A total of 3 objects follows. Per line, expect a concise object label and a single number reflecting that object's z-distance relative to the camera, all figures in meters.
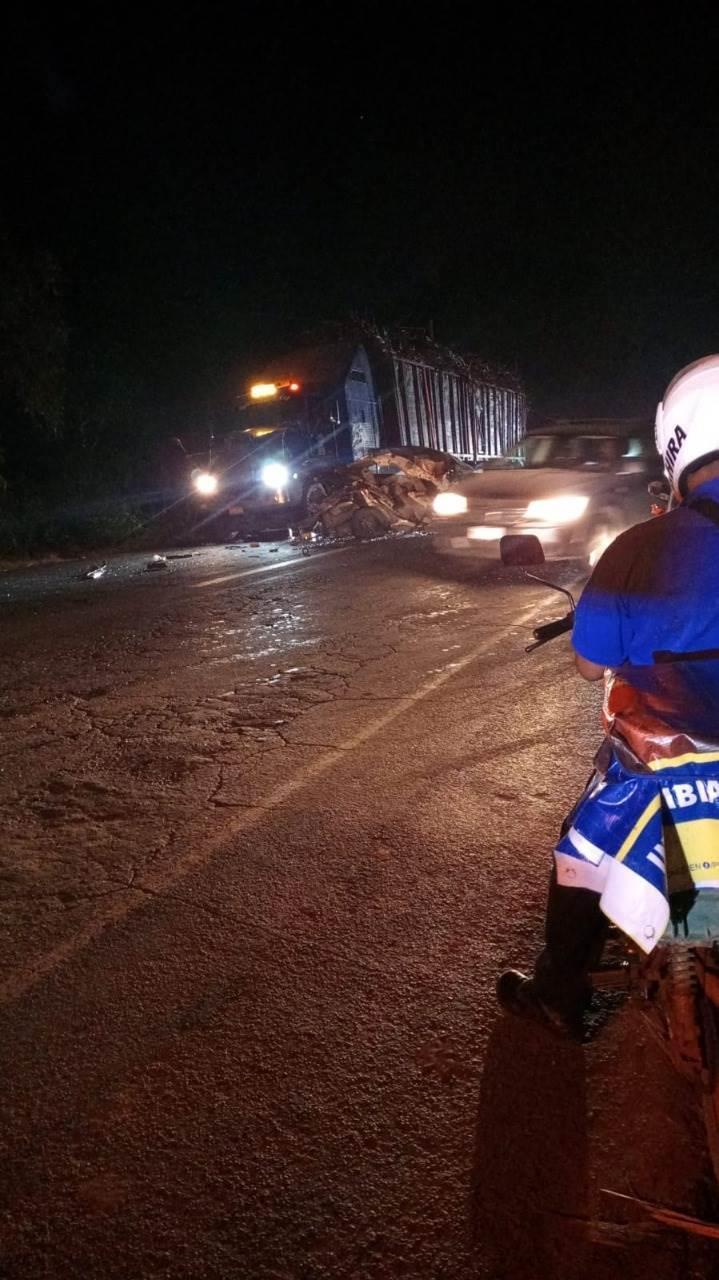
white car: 10.69
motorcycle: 1.66
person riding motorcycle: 1.58
